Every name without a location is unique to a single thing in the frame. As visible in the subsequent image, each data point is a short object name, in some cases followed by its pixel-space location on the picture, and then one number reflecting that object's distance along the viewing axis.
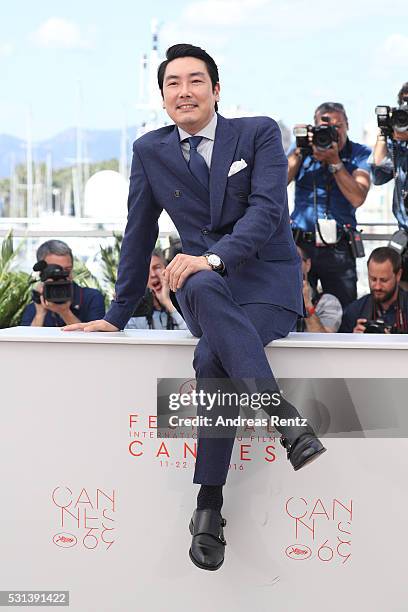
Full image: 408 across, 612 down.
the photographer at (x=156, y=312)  8.68
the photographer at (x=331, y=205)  8.98
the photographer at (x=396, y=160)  8.50
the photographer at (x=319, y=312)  8.62
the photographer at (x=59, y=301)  8.01
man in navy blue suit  5.02
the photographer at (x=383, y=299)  8.24
